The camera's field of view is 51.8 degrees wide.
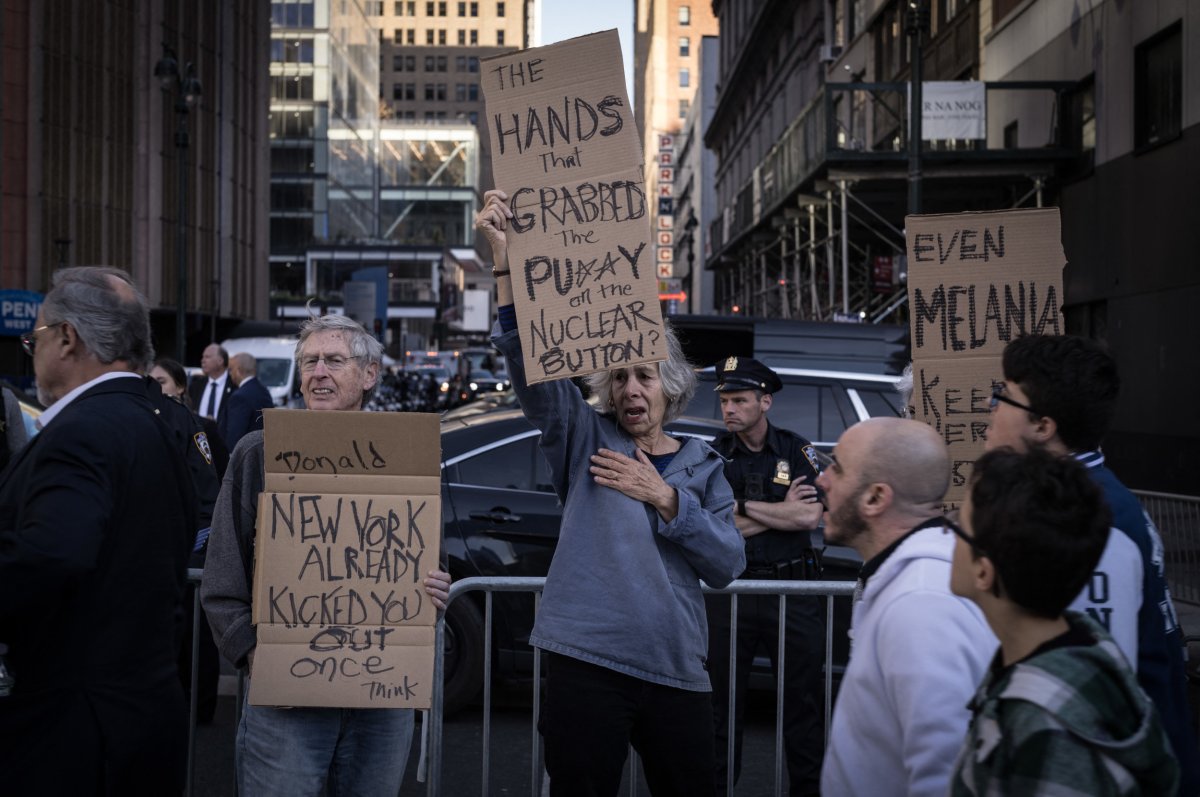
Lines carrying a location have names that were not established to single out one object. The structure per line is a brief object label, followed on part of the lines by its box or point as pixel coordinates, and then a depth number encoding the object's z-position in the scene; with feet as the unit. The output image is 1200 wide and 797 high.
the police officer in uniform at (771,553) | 17.12
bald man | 7.76
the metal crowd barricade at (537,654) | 14.34
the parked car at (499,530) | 22.00
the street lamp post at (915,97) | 48.49
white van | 81.61
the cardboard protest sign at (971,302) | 15.05
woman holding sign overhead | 11.53
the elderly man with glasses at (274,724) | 11.88
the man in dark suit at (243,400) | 35.63
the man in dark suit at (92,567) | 9.17
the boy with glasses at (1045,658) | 6.54
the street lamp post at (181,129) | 71.24
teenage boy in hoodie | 9.43
